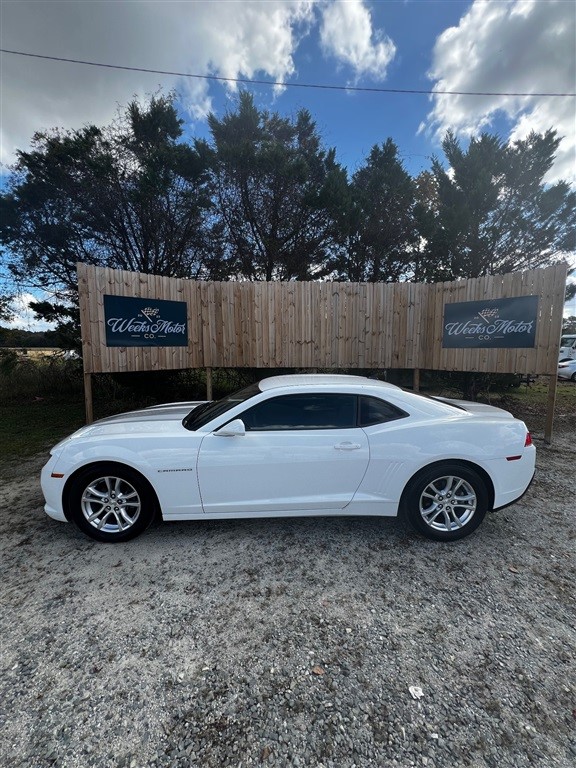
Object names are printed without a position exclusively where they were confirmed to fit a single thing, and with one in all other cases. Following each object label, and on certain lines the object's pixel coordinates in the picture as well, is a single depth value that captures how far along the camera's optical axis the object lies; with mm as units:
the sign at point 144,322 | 5777
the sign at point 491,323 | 5598
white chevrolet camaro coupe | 2965
